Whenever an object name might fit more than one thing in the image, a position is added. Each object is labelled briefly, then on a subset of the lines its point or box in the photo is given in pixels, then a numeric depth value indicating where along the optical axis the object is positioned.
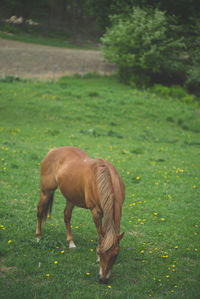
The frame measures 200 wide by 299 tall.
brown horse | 5.27
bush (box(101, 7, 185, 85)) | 27.53
